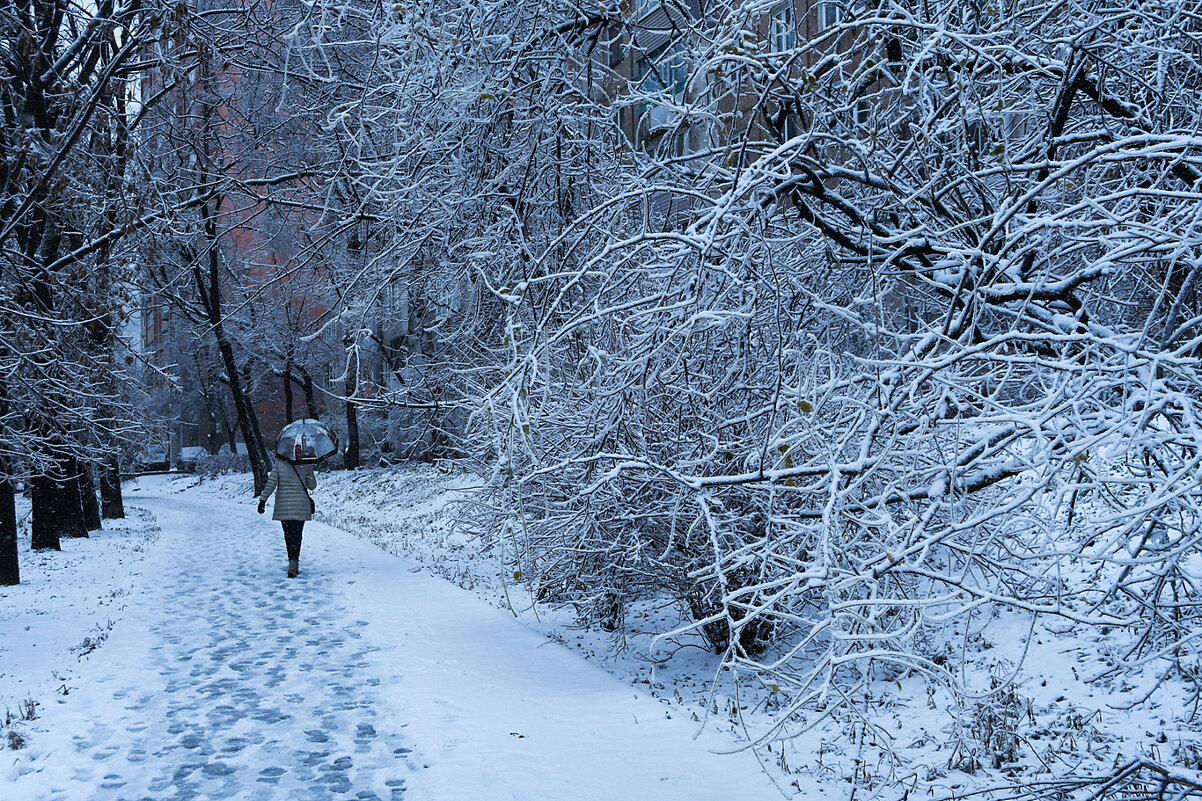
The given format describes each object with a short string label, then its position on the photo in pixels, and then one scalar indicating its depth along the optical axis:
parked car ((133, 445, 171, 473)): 50.57
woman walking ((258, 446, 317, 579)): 12.46
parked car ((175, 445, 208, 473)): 49.88
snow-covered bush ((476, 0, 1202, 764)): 3.02
